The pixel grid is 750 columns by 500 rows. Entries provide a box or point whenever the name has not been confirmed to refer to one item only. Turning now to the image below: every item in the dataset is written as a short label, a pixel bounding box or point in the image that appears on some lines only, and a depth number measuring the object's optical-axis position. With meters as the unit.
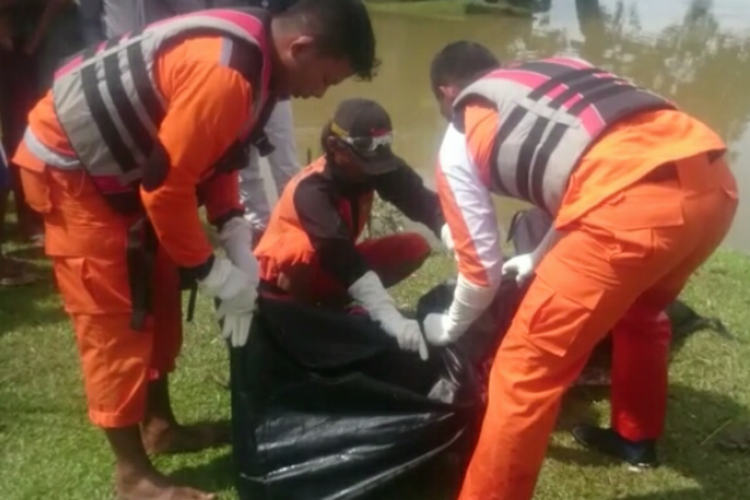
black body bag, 2.69
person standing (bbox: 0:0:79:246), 4.73
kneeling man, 3.18
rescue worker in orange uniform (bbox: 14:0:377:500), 2.33
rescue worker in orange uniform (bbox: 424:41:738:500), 2.33
